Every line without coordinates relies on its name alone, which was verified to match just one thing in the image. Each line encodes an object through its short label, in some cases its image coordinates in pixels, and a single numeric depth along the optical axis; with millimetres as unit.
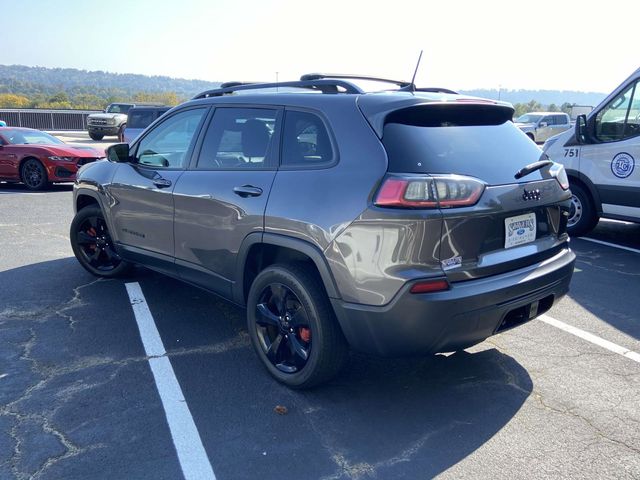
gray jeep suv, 2986
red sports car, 11766
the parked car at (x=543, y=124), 29047
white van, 6991
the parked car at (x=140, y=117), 17406
